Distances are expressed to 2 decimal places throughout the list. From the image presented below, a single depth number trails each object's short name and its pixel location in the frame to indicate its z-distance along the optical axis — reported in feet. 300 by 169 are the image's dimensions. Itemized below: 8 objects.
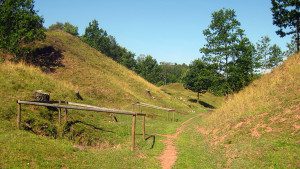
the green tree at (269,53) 256.52
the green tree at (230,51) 151.84
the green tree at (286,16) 123.44
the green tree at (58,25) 541.34
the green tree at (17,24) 126.62
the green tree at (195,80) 232.90
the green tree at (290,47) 225.72
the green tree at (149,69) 419.13
